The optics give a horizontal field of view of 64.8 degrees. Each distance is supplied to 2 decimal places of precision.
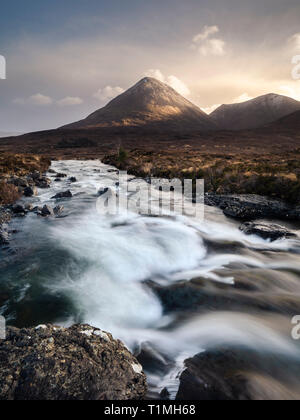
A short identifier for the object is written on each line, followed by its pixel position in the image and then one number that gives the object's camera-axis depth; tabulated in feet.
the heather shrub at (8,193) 37.61
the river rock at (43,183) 54.12
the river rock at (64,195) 45.43
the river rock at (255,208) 36.81
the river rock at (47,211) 33.52
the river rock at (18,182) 47.03
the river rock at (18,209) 33.91
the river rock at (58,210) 35.39
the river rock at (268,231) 28.81
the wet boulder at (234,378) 9.82
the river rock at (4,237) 24.09
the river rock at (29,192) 45.14
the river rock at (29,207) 35.24
